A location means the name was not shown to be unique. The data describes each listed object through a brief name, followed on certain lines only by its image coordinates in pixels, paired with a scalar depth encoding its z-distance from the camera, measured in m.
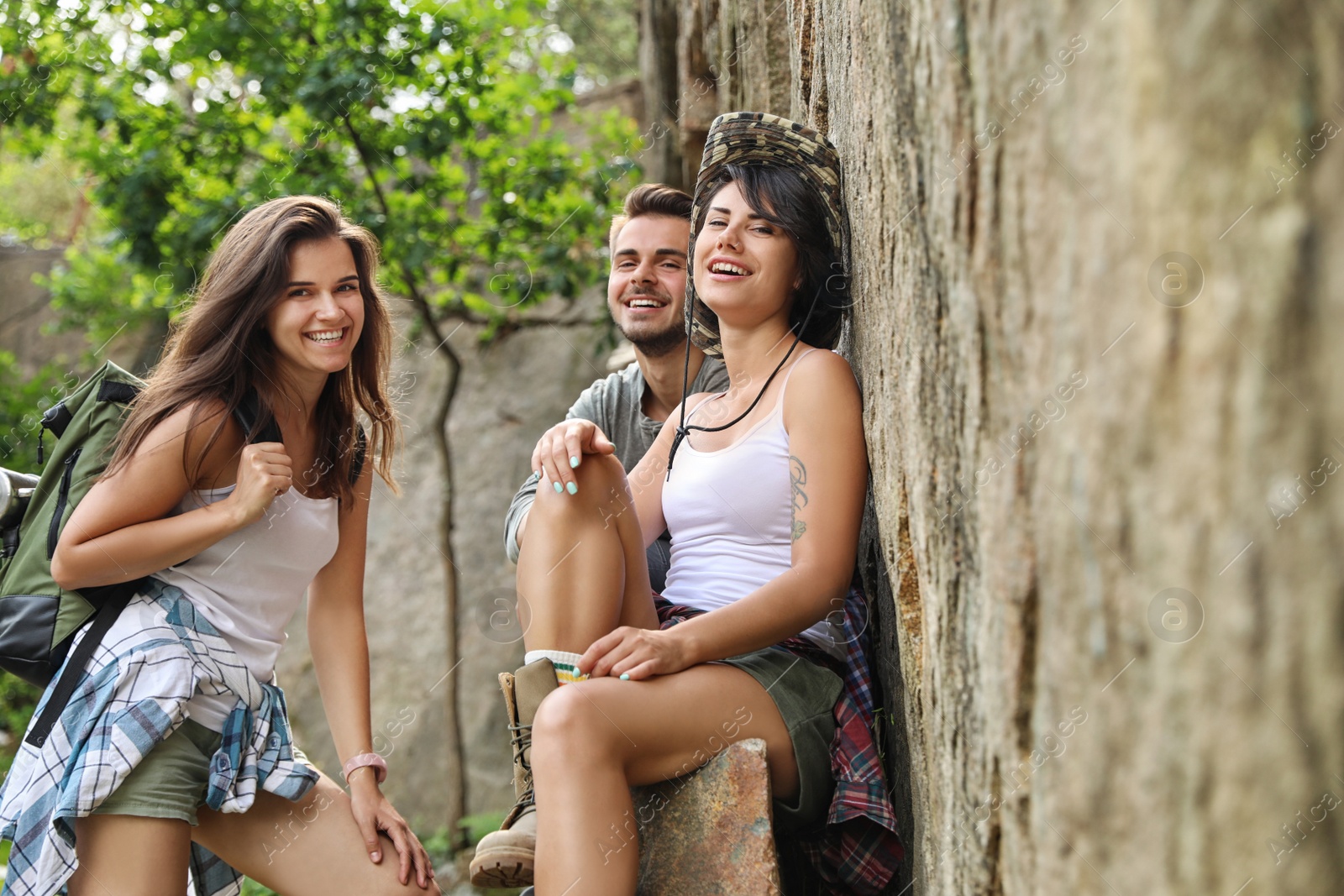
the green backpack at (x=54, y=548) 2.21
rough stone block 2.04
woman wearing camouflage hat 1.96
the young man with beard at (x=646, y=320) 3.38
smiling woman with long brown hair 2.15
